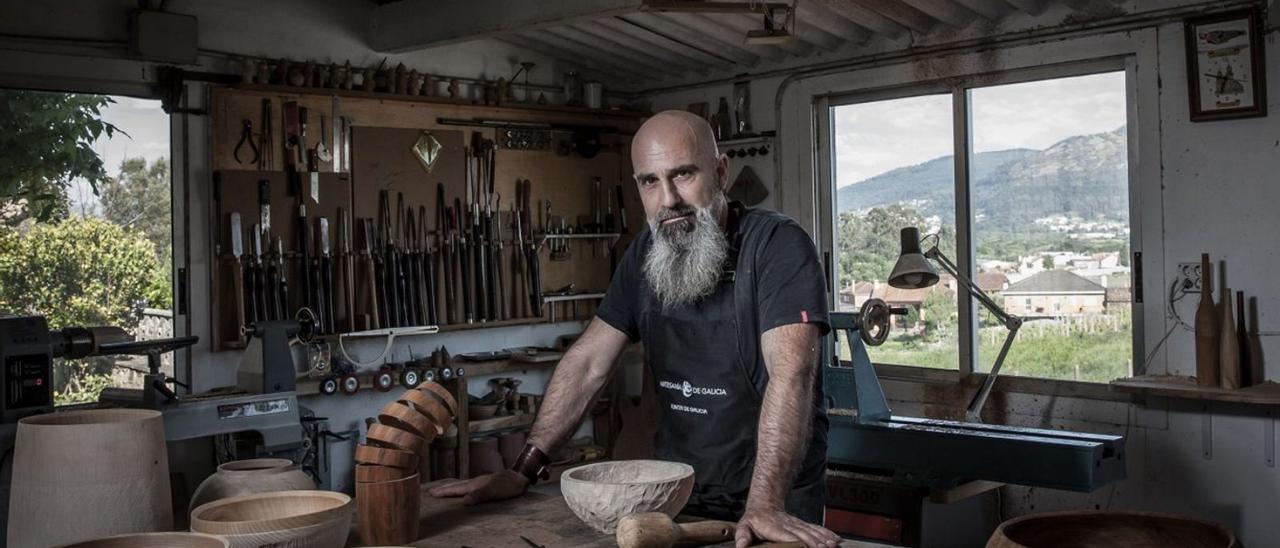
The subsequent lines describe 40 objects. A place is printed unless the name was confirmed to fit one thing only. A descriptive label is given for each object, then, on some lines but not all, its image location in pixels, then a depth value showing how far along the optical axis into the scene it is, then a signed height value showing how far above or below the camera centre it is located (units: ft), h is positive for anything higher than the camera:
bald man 8.57 -0.38
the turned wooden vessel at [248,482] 7.03 -1.20
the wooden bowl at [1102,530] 6.49 -1.53
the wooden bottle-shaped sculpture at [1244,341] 15.98 -1.03
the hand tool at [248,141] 18.93 +2.52
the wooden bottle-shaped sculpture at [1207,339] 16.01 -0.98
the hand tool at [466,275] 21.84 +0.21
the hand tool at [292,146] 19.42 +2.50
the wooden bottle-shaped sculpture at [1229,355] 15.72 -1.20
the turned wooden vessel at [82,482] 6.23 -1.05
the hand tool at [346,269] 20.12 +0.36
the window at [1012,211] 18.02 +1.12
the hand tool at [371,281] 20.39 +0.13
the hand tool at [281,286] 19.13 +0.07
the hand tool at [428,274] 21.20 +0.24
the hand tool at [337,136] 20.08 +2.73
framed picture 15.96 +2.92
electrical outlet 16.69 -0.10
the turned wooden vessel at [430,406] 7.06 -0.75
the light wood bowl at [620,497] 6.81 -1.31
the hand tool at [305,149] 19.65 +2.46
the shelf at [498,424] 20.95 -2.62
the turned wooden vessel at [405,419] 6.97 -0.81
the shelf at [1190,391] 15.23 -1.69
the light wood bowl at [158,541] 5.86 -1.29
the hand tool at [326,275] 19.74 +0.24
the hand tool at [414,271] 20.94 +0.31
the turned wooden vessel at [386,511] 6.91 -1.37
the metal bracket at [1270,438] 16.03 -2.42
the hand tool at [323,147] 19.93 +2.51
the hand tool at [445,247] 21.61 +0.76
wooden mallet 6.39 -1.43
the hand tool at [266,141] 19.19 +2.54
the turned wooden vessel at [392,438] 6.91 -0.92
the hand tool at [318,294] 19.62 -0.08
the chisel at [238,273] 18.65 +0.30
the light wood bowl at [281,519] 6.02 -1.29
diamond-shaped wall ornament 21.31 +2.60
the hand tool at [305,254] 19.52 +0.61
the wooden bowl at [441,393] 7.19 -0.68
